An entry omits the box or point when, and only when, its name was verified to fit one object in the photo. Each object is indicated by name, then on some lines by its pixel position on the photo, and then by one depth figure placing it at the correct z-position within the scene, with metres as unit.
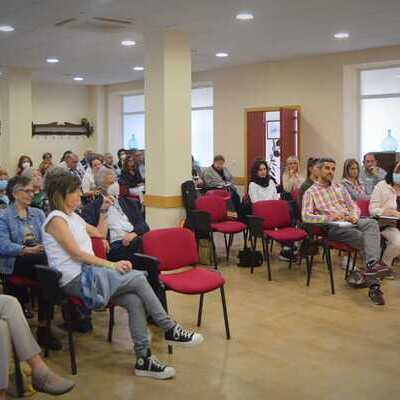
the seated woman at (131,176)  8.95
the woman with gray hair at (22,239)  4.07
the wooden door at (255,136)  10.58
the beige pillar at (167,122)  7.49
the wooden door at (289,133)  9.91
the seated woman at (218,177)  9.12
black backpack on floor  6.59
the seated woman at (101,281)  3.51
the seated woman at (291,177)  7.86
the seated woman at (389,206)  5.87
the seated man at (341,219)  5.30
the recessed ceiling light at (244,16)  6.76
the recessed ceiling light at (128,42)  8.51
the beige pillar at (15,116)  11.38
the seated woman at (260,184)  7.31
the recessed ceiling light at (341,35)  7.98
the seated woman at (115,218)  4.62
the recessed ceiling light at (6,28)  7.50
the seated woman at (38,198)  4.98
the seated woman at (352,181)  6.65
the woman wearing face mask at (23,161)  10.61
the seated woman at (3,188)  5.70
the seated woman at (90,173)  7.85
